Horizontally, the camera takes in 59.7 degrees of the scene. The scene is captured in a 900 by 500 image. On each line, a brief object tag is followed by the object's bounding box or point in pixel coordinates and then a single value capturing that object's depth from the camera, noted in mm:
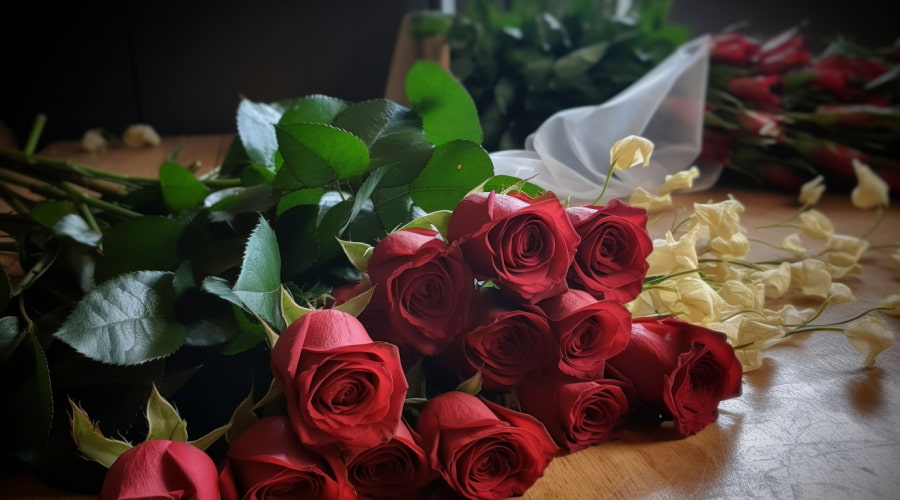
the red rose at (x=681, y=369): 463
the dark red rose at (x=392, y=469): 394
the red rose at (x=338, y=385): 354
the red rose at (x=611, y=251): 438
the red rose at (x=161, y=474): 342
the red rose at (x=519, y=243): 407
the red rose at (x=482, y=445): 398
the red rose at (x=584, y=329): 422
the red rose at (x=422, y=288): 404
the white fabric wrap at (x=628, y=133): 811
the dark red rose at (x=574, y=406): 442
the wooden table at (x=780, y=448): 435
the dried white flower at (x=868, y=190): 983
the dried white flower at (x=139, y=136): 1699
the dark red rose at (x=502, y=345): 421
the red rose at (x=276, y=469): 364
